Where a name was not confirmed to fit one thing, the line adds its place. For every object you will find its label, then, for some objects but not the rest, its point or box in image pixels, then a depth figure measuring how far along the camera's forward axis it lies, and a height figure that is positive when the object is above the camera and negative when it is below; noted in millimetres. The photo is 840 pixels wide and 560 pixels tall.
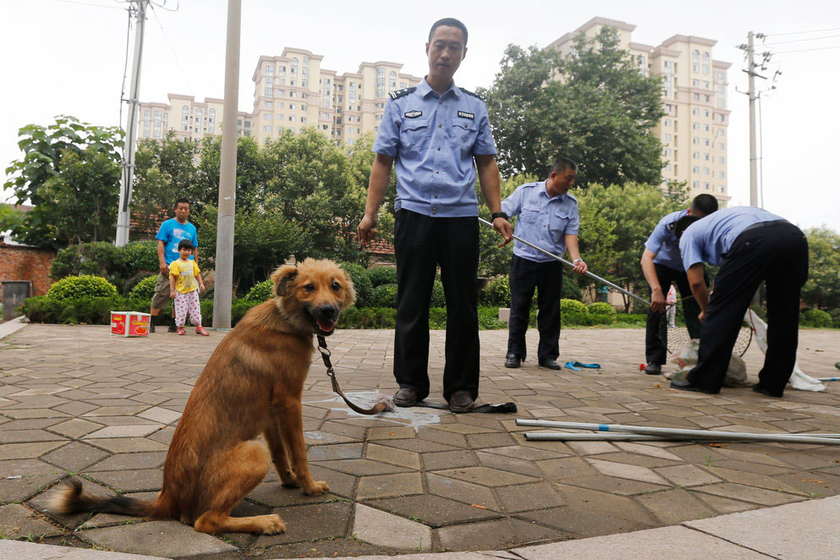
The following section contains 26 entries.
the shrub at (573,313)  15447 -129
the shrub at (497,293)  18016 +467
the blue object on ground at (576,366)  6349 -679
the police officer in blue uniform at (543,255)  6062 +638
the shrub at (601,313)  16031 -133
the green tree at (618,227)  19469 +3093
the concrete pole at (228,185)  9703 +2087
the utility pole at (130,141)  17281 +5167
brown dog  1756 -418
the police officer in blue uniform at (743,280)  4363 +274
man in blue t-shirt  8688 +1021
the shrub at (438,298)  16219 +222
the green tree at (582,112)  26594 +10012
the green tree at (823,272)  24297 +1929
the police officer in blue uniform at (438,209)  3730 +671
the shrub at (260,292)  13588 +227
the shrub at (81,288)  11430 +192
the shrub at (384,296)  15602 +217
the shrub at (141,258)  16047 +1206
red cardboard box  8133 -384
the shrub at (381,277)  16906 +850
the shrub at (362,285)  15242 +522
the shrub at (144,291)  13039 +178
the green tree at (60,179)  18328 +4173
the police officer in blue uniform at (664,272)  5533 +424
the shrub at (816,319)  21938 -189
